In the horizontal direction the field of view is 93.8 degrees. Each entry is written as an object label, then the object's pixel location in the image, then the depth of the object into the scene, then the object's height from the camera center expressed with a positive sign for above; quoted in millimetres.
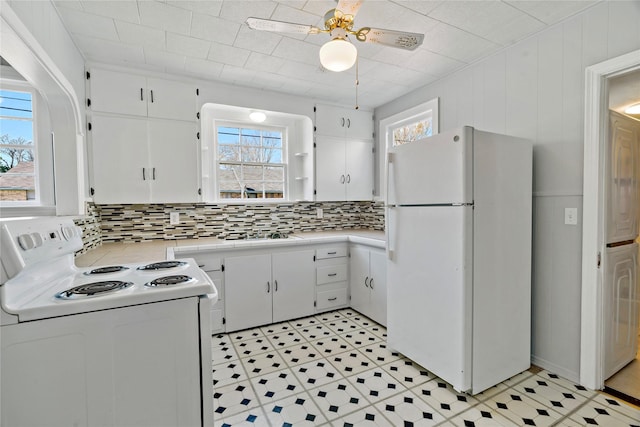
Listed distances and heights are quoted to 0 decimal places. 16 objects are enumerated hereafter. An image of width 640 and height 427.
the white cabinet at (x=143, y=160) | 2527 +426
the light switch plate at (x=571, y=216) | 1960 -80
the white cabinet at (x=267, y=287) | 2756 -783
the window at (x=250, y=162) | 3330 +517
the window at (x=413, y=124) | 3012 +918
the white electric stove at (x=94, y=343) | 1005 -502
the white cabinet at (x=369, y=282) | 2828 -762
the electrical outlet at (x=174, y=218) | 3016 -107
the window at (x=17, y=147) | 2146 +450
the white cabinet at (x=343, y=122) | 3498 +1019
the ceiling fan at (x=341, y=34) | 1516 +928
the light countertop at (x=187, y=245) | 1945 -328
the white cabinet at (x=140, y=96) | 2496 +989
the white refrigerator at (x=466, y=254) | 1808 -320
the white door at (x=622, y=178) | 1908 +170
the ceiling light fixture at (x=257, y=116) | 3271 +997
